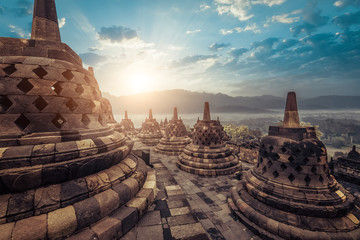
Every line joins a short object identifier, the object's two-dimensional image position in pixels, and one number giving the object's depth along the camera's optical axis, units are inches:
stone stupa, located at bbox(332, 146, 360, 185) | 306.2
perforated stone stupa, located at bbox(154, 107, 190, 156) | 564.4
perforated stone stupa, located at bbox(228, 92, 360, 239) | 155.3
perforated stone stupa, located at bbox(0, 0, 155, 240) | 79.9
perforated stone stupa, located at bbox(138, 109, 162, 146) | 757.3
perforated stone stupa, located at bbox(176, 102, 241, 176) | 365.7
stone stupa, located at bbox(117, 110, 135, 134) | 925.8
